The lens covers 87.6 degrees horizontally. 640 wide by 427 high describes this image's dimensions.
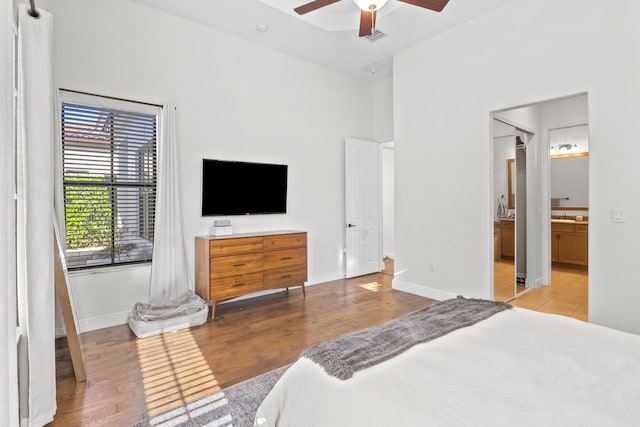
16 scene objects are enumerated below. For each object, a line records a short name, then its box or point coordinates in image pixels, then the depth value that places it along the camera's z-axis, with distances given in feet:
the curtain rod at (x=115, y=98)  10.37
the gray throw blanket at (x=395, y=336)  4.54
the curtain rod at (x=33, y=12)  6.11
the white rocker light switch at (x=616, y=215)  9.35
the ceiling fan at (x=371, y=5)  8.81
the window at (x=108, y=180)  10.47
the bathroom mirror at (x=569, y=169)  19.31
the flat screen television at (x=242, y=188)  13.12
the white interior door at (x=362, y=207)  17.76
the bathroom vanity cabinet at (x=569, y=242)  18.29
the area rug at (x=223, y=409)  6.27
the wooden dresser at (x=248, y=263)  11.91
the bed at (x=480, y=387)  3.42
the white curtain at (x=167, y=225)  11.70
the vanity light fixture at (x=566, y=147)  19.60
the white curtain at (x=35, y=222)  5.97
